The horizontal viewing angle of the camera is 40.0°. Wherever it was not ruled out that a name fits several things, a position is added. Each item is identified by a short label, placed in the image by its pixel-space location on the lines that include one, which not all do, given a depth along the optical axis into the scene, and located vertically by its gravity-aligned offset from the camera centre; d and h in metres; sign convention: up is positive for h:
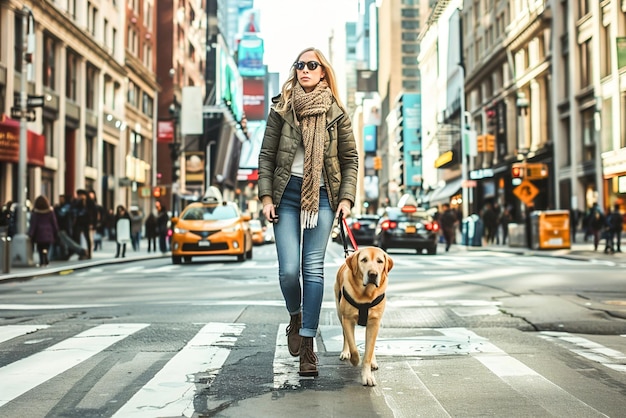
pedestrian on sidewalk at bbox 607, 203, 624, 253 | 27.17 +0.21
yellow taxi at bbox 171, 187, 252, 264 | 22.77 -0.07
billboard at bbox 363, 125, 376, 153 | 170.88 +18.51
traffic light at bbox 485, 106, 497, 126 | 61.50 +8.32
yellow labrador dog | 5.35 -0.41
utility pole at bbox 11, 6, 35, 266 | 20.95 +1.53
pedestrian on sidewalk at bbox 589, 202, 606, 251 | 30.16 +0.27
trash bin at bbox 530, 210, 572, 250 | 31.11 -0.04
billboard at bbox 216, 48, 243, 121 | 100.59 +18.61
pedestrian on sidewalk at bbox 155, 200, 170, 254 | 32.81 +0.15
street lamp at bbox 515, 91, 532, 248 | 33.53 +6.59
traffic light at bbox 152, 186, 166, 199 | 41.97 +2.00
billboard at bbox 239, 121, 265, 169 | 126.88 +12.06
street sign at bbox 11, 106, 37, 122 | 22.02 +3.06
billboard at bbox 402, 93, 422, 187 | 119.31 +13.27
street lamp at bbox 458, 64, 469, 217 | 48.60 +5.09
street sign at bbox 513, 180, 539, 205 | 33.09 +1.47
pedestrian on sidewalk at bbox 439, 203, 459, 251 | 34.50 +0.27
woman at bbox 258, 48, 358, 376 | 5.74 +0.38
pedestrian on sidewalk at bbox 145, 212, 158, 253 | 34.47 +0.16
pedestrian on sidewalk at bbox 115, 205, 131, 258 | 27.33 +0.03
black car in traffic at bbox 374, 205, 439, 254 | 27.95 -0.05
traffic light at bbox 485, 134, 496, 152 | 47.66 +4.89
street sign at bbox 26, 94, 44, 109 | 22.45 +3.43
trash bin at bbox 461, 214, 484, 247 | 38.00 -0.03
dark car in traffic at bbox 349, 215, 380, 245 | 36.81 +0.08
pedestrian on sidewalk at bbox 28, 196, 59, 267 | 21.19 +0.13
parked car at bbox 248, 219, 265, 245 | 45.55 -0.04
